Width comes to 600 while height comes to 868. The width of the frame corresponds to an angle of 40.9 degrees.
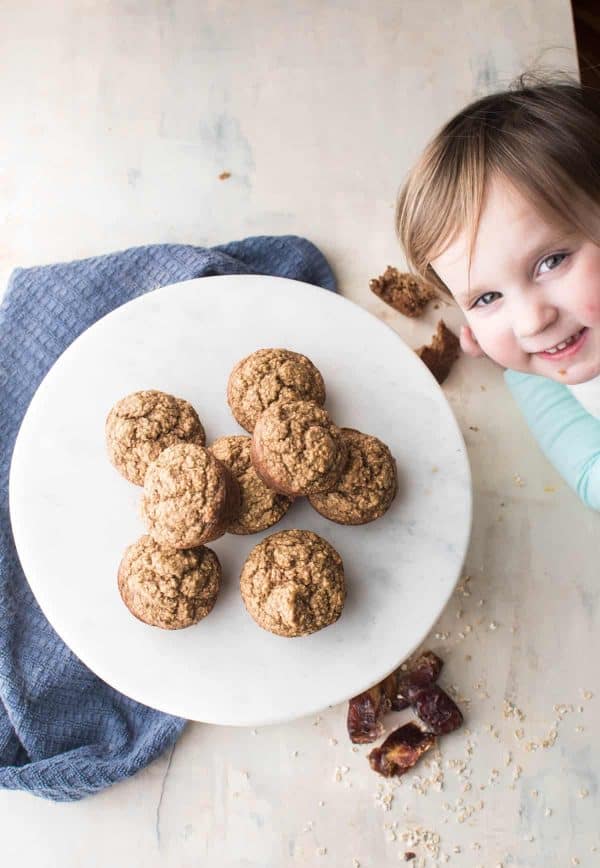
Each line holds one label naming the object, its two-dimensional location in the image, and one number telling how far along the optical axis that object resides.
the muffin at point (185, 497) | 0.94
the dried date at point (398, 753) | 1.23
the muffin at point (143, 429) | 1.02
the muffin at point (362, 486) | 1.01
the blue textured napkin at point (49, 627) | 1.18
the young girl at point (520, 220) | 0.99
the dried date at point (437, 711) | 1.24
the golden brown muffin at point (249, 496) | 1.02
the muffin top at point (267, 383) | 1.03
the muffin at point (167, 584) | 0.98
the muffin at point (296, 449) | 0.94
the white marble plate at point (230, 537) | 1.04
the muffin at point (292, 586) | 0.96
